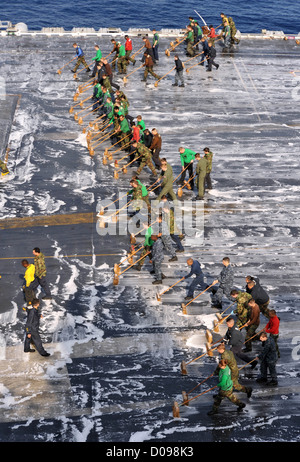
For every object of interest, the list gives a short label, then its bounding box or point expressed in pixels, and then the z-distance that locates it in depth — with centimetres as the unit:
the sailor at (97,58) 3923
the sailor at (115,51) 4006
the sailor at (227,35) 4378
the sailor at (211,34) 4391
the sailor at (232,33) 4349
